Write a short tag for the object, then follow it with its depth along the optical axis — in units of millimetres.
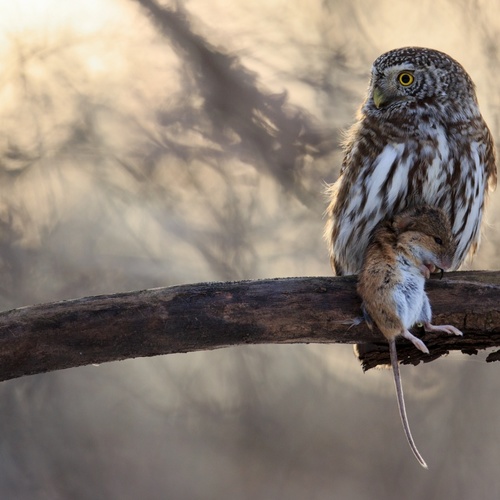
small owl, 7531
